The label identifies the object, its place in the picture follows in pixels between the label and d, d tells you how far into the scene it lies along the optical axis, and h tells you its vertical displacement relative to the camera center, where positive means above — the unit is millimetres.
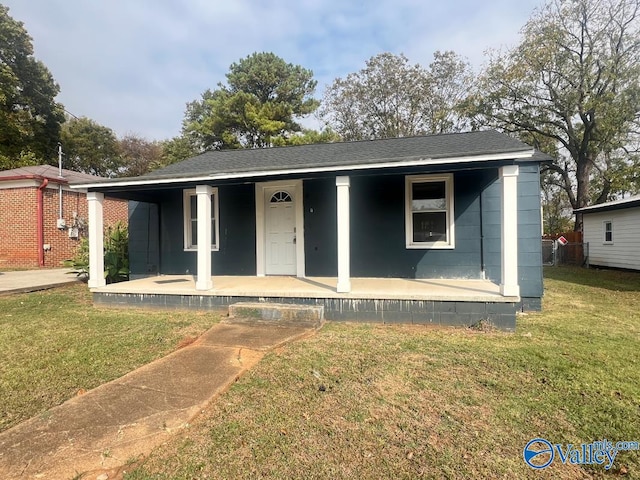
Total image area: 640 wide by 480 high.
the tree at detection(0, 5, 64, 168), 20172 +9686
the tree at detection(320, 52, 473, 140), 20703 +9291
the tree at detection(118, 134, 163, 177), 30438 +8306
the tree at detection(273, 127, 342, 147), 18328 +5783
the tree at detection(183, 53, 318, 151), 19328 +8322
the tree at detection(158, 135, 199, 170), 23656 +6680
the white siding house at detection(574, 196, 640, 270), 11258 +114
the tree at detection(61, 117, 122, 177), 26938 +8095
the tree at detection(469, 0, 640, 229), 15438 +7403
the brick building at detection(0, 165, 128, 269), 12242 +945
